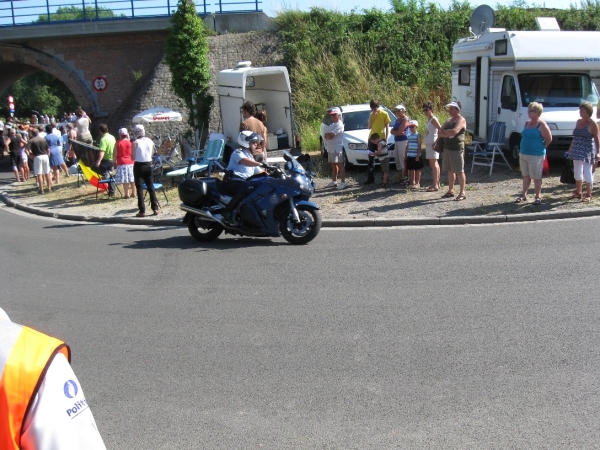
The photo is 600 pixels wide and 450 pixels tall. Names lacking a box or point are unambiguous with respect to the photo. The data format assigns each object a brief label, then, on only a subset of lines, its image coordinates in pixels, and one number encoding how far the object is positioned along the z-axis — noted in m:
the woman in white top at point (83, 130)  24.89
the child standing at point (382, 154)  14.61
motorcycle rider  10.53
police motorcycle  10.33
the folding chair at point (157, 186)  14.46
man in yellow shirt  14.81
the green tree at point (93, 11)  30.38
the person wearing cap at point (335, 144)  14.39
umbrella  24.31
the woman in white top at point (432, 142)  13.89
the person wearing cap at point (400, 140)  14.31
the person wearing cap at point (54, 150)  19.94
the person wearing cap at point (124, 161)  15.95
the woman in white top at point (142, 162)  13.57
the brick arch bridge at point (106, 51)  30.61
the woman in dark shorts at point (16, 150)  22.22
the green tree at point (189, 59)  24.53
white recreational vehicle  15.00
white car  16.55
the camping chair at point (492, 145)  15.41
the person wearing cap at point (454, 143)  12.81
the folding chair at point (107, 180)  16.58
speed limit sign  30.92
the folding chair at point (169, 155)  19.48
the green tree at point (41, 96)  73.44
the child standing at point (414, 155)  14.06
